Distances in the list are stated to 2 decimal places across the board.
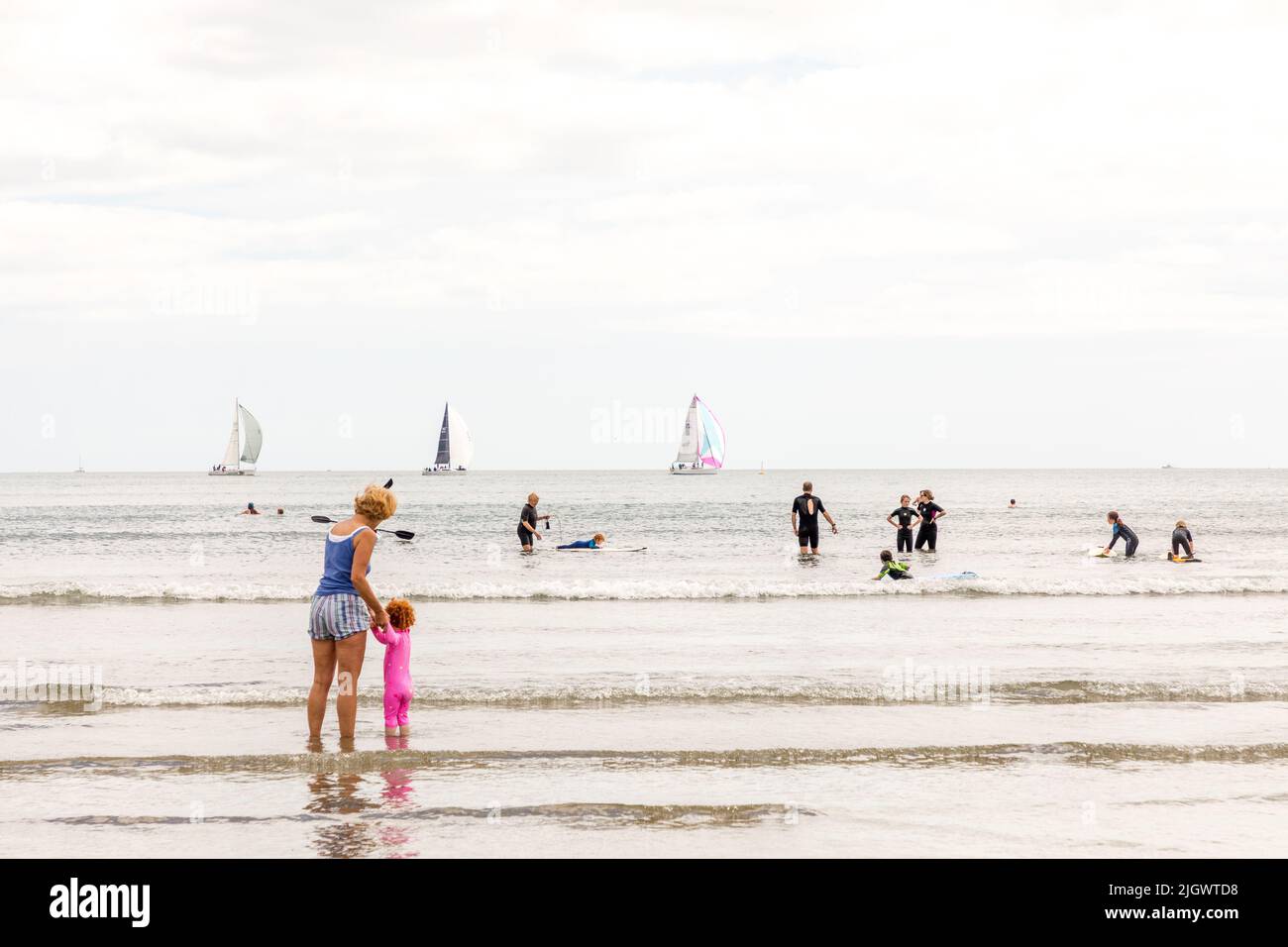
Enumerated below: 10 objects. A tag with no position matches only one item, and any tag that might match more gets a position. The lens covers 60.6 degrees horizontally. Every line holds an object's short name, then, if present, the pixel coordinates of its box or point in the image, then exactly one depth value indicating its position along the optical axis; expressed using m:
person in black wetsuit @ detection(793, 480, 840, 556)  28.80
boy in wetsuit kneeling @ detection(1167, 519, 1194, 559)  28.89
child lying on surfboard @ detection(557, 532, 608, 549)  32.62
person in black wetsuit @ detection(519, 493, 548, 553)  32.38
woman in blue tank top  7.86
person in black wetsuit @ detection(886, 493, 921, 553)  28.70
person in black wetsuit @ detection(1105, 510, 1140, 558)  29.81
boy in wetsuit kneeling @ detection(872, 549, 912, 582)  21.62
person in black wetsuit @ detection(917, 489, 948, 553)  30.84
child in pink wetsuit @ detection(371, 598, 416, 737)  8.85
